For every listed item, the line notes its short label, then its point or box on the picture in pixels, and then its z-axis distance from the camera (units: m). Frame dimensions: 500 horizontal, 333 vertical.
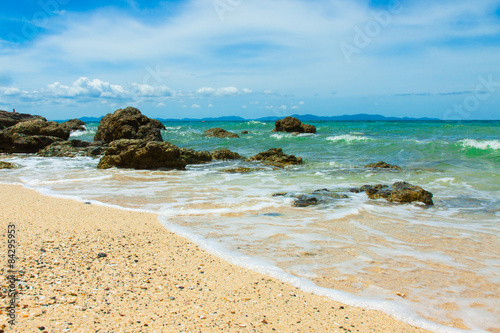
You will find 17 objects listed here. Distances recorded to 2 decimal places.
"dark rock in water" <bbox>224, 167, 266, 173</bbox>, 11.88
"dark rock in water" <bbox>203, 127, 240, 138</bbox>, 30.91
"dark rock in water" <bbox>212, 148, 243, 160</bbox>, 15.46
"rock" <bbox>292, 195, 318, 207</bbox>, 6.80
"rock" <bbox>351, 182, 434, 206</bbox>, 7.18
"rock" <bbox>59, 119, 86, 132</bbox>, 37.46
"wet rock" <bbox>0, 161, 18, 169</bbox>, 12.11
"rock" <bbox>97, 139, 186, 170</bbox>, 12.42
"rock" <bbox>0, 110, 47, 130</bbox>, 27.08
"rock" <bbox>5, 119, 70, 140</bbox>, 19.41
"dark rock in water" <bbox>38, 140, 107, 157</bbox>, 16.58
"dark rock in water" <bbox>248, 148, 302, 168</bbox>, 13.73
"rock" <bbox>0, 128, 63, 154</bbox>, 17.73
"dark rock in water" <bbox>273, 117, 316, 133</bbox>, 34.16
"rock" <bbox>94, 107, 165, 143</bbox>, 19.47
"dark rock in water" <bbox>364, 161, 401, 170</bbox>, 12.61
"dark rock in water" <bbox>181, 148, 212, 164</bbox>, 14.32
